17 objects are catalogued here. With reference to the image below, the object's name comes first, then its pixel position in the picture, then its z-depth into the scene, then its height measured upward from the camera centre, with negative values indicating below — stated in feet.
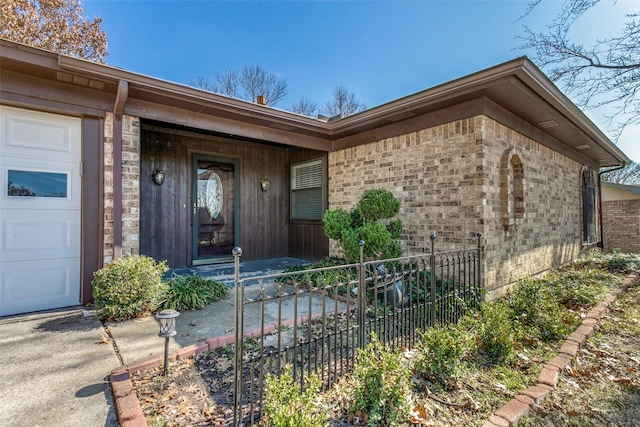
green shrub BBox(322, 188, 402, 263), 13.50 -0.55
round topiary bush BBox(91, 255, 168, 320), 10.78 -2.59
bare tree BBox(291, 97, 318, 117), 55.31 +19.88
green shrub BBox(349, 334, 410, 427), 5.87 -3.47
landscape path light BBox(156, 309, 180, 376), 7.43 -2.73
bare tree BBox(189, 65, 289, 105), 50.19 +22.31
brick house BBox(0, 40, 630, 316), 11.64 +2.49
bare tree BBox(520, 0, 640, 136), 20.93 +11.06
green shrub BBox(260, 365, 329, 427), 4.89 -3.20
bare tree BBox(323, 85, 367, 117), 57.62 +21.42
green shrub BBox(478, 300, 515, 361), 8.87 -3.61
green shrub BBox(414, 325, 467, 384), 7.46 -3.49
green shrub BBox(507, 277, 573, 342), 10.35 -3.57
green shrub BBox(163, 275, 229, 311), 12.28 -3.23
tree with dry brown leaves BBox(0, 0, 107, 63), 28.10 +19.46
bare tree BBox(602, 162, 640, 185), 61.21 +7.91
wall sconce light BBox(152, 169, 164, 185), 18.56 +2.49
